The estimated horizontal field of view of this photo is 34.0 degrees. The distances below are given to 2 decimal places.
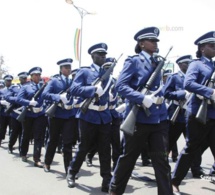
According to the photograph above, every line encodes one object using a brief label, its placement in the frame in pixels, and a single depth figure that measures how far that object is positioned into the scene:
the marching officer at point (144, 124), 3.82
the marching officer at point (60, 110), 5.95
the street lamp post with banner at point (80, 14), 26.81
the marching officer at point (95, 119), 5.02
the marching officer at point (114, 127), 6.32
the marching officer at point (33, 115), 7.13
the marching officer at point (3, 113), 10.03
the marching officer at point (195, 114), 4.48
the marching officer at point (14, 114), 8.52
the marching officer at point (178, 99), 5.95
